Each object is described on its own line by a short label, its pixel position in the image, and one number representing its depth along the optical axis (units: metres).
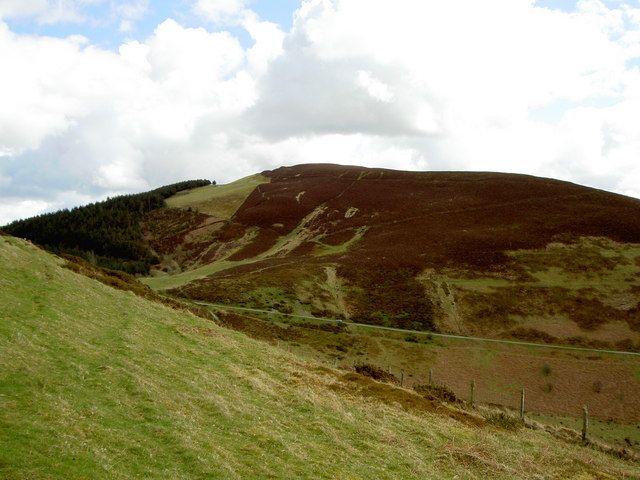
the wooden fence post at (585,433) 31.14
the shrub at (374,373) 34.50
